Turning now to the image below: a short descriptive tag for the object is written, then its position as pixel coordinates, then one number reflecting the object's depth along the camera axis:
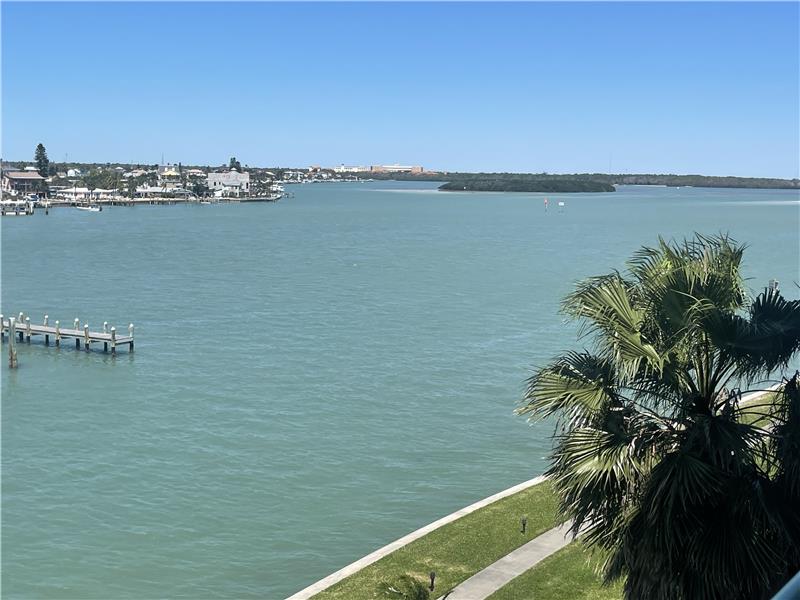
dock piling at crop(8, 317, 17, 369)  43.88
